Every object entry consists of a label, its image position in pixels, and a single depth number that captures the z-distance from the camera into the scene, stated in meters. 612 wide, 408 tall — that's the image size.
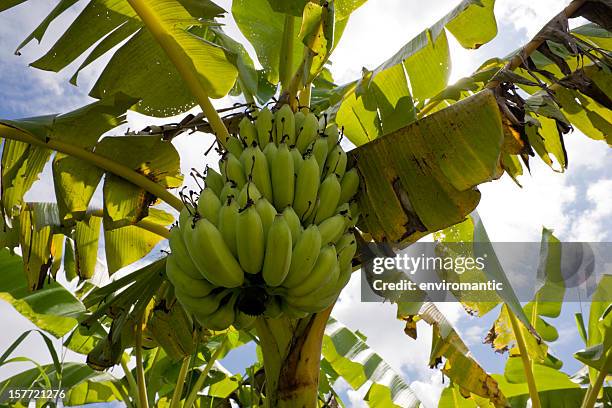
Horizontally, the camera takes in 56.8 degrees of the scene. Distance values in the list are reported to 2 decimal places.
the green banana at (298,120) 1.58
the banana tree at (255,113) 1.58
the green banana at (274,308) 1.37
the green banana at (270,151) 1.43
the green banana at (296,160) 1.43
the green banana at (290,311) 1.36
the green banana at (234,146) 1.56
